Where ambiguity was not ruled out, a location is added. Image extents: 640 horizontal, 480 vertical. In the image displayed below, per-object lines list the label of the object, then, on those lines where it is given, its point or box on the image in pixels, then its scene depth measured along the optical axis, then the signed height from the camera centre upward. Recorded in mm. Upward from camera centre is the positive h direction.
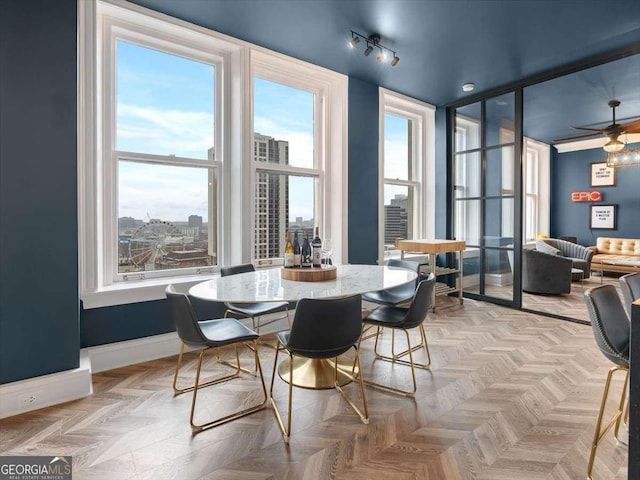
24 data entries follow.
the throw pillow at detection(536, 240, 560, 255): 6479 -232
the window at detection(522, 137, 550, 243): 8281 +1077
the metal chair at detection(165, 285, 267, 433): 2057 -620
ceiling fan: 4956 +1420
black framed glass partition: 4824 +572
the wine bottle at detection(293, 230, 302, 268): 2773 -181
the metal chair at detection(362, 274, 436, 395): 2463 -584
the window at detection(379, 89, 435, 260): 5195 +991
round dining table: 2119 -337
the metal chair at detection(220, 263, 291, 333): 2924 -594
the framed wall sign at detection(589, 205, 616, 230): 7742 +401
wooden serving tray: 2570 -277
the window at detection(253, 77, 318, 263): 3977 +816
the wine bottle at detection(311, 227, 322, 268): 2752 -126
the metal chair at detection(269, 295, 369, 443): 1936 -515
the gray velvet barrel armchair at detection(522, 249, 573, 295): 5680 -576
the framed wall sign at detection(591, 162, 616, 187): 7719 +1299
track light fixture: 3412 +1876
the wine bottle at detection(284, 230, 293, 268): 2744 -167
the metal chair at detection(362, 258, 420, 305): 3209 -540
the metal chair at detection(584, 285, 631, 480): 1657 -448
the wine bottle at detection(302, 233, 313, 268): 2837 -149
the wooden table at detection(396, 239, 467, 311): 4574 -183
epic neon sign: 7954 +869
